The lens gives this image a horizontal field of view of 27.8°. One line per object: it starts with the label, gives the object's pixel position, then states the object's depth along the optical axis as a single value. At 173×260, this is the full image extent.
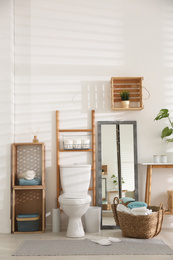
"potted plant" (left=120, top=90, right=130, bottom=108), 4.61
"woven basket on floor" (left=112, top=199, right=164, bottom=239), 3.93
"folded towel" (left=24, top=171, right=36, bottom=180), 4.44
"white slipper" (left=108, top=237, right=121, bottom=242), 3.82
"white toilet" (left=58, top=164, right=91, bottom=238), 4.02
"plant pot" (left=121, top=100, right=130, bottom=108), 4.61
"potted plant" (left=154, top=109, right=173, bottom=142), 4.48
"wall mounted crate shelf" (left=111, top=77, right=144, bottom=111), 4.77
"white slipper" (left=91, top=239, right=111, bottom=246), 3.65
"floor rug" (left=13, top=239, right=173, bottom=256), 3.35
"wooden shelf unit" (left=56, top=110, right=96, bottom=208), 4.63
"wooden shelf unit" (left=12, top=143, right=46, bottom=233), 4.66
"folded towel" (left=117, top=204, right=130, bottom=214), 4.07
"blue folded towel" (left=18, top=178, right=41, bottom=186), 4.39
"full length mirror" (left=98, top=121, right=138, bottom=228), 4.62
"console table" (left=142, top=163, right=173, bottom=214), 4.47
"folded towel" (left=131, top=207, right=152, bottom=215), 3.97
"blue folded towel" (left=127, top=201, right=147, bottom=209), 4.10
